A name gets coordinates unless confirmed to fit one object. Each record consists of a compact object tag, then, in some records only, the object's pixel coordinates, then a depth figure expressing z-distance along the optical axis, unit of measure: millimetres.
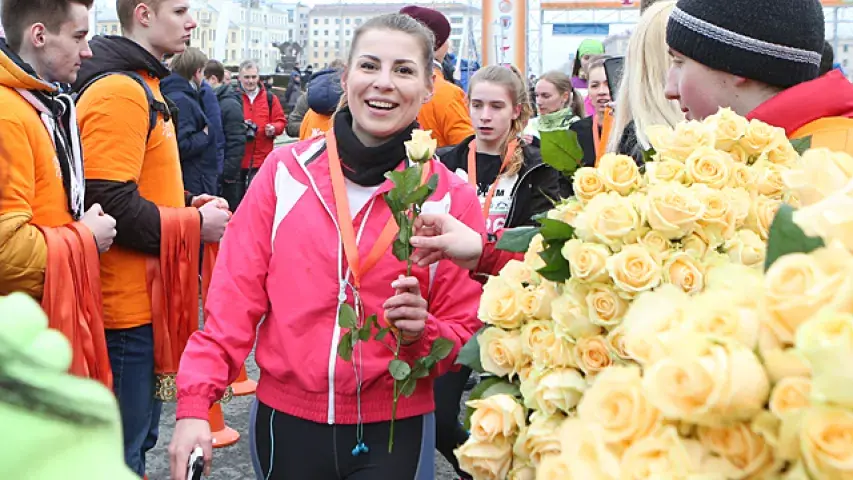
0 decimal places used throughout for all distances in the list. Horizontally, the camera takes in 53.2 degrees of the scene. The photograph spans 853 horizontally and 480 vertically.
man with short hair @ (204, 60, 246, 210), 8672
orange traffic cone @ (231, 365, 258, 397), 5180
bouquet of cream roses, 1147
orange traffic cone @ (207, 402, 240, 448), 4414
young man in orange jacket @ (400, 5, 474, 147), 5086
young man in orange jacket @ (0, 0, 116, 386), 2422
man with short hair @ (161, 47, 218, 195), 6051
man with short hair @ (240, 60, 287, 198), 9617
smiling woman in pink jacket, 2039
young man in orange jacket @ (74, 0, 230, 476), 2838
